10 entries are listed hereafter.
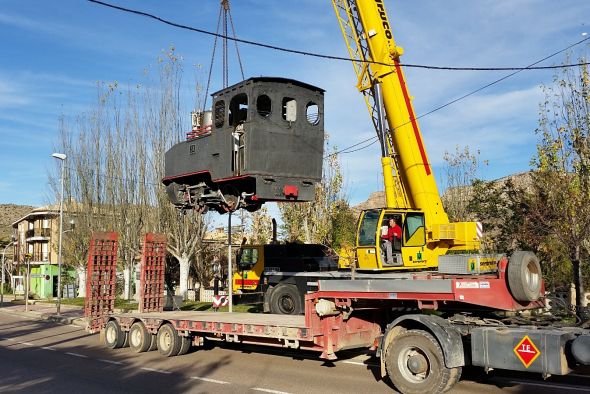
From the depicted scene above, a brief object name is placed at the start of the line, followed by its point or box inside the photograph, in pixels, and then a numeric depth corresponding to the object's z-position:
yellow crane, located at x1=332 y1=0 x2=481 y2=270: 12.51
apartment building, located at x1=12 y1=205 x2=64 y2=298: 51.44
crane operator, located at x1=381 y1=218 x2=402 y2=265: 12.29
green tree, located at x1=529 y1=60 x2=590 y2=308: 14.70
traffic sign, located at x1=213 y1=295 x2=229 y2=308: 17.34
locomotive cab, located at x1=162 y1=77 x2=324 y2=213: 11.77
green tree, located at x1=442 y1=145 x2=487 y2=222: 27.85
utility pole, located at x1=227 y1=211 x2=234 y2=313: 16.48
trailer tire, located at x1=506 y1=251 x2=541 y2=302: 8.14
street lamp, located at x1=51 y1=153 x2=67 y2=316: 24.64
